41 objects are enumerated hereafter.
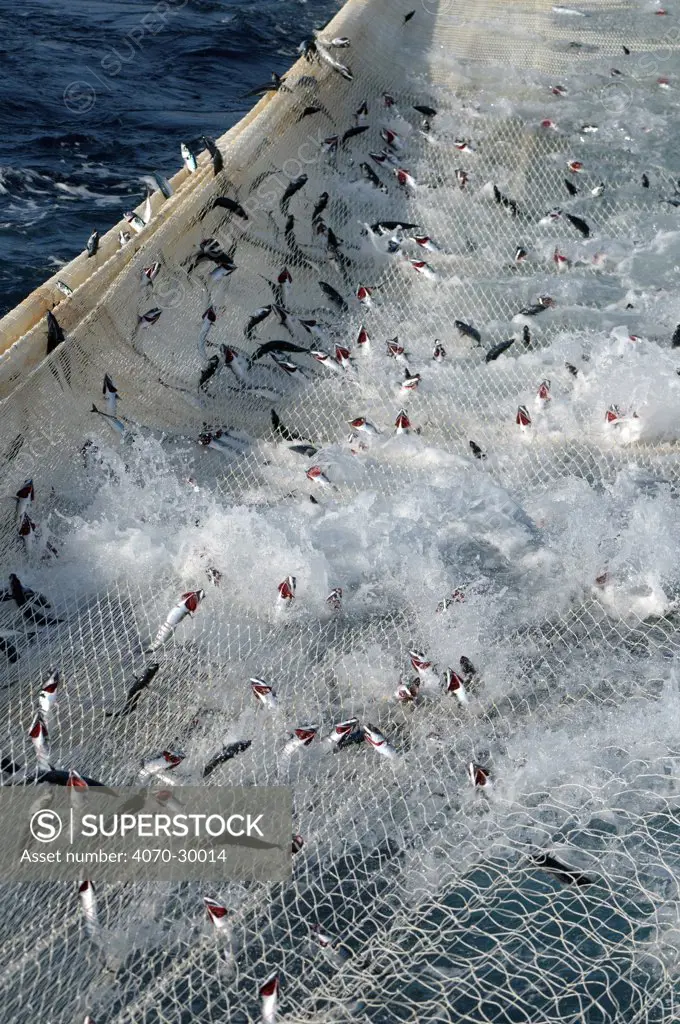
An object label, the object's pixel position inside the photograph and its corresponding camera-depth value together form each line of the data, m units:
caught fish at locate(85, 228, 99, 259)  15.13
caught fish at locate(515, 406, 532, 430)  14.85
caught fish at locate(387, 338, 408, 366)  15.98
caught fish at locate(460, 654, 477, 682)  10.73
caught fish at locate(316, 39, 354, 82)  21.77
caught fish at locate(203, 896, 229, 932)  8.54
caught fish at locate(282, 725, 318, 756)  9.90
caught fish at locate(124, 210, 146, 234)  16.00
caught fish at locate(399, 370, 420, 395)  15.34
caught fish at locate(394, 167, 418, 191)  20.80
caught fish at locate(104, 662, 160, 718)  10.32
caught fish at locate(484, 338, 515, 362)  16.36
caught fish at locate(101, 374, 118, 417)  13.52
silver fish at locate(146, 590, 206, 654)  10.62
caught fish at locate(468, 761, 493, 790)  9.55
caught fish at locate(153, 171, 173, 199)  16.97
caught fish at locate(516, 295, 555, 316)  17.52
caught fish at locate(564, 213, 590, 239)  19.75
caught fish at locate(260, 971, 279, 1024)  7.90
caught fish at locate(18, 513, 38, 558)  11.73
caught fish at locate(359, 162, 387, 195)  20.52
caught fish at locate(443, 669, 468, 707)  10.41
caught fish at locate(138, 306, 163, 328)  14.67
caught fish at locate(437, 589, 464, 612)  11.54
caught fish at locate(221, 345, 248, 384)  15.27
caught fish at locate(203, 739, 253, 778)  9.68
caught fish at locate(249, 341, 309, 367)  15.68
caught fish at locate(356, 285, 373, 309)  17.60
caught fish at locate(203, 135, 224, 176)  17.14
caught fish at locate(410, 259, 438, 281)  18.19
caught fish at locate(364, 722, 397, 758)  9.85
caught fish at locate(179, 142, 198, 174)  16.83
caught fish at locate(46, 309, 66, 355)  13.02
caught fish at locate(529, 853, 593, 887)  8.75
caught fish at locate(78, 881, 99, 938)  8.53
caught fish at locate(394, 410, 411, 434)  14.66
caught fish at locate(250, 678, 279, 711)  10.33
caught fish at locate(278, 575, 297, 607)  11.44
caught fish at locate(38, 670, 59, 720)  10.02
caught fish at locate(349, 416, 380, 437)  14.52
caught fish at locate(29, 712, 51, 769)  9.59
